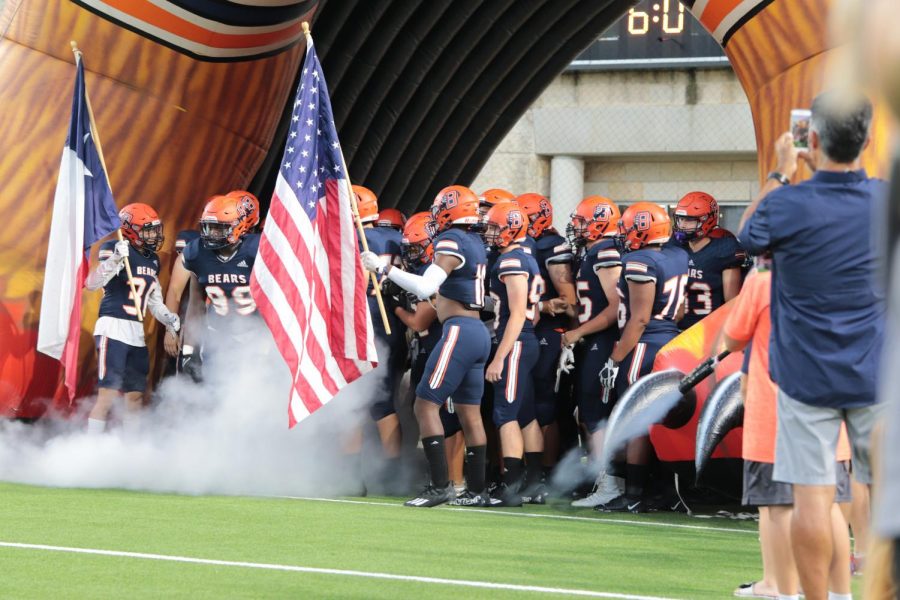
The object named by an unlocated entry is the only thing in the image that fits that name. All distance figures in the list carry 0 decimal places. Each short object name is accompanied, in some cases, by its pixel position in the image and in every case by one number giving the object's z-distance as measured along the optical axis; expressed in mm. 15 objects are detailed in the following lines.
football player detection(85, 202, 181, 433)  19281
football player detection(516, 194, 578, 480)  18734
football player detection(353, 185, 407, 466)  18609
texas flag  18609
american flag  16453
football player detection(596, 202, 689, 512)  16875
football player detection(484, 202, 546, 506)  17219
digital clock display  39906
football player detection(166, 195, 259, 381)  18641
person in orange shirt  9234
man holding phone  8266
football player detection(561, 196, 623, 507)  18031
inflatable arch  17391
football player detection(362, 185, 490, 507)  16531
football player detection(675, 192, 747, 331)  17891
